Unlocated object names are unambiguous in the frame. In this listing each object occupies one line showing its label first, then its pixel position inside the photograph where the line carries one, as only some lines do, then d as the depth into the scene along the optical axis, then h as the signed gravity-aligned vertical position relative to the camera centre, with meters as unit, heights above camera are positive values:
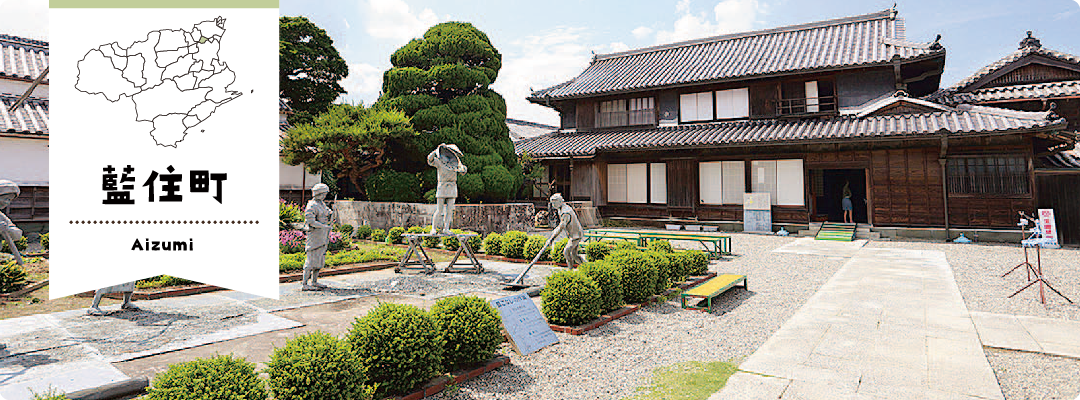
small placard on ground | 5.16 -1.28
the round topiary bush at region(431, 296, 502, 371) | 4.47 -1.13
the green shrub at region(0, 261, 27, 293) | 7.38 -0.93
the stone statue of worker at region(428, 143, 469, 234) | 10.17 +0.59
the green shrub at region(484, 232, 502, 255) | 12.82 -0.97
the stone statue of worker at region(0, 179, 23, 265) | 5.18 -0.05
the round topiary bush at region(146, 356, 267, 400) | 2.84 -1.01
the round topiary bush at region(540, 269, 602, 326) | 6.04 -1.16
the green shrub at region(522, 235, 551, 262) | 11.95 -0.95
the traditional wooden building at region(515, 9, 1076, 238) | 15.58 +2.41
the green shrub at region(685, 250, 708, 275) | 9.58 -1.13
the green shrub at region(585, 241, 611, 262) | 10.80 -0.99
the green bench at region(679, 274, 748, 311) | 7.01 -1.25
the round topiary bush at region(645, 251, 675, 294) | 7.87 -1.05
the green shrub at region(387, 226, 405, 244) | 15.51 -0.84
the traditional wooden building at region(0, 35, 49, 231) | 15.25 +2.02
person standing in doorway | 19.52 -0.16
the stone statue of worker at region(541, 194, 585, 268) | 8.25 -0.37
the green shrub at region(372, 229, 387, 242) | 16.61 -0.89
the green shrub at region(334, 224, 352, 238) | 17.92 -0.73
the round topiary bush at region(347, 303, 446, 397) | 3.87 -1.11
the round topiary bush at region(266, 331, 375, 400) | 3.28 -1.09
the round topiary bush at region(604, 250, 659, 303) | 7.22 -1.04
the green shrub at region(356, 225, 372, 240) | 17.31 -0.79
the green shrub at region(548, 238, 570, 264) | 11.51 -1.10
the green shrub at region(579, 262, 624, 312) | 6.59 -1.03
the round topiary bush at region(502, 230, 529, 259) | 12.30 -0.94
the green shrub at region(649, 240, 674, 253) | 9.51 -0.80
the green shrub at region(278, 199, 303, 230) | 13.38 -0.14
